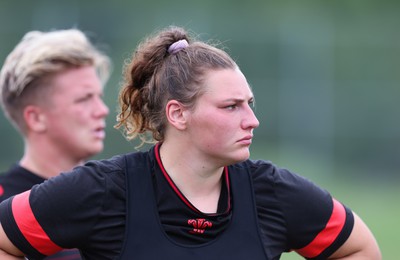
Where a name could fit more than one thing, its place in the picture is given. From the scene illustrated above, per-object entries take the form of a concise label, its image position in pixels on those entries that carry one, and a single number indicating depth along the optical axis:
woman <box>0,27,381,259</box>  7.04
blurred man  10.25
